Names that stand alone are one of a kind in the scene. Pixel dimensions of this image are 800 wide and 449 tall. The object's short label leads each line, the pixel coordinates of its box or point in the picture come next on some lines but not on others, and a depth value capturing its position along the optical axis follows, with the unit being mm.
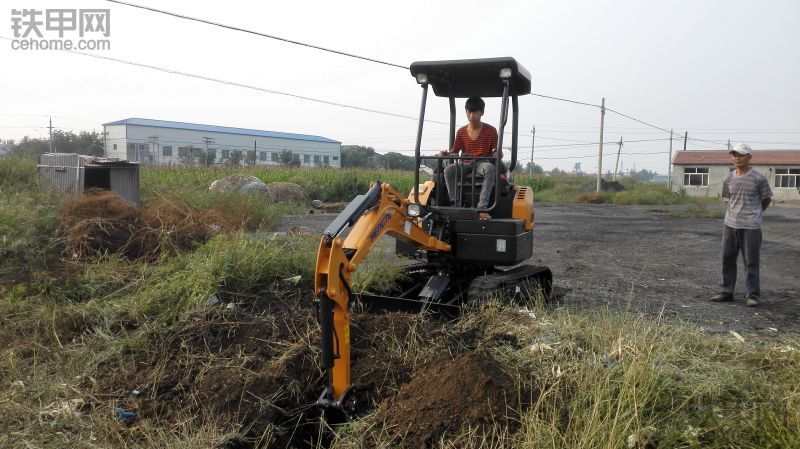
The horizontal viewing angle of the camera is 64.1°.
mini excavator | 4785
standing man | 7098
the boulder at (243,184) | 17703
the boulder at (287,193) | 21172
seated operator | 6161
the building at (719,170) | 45188
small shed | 10797
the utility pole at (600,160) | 38719
